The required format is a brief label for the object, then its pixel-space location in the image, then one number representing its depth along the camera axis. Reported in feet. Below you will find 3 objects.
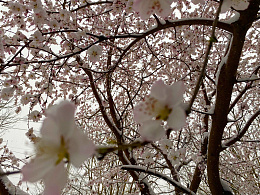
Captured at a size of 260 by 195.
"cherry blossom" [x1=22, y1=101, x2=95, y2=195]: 0.31
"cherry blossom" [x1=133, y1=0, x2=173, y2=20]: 0.56
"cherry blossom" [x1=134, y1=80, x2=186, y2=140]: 0.39
